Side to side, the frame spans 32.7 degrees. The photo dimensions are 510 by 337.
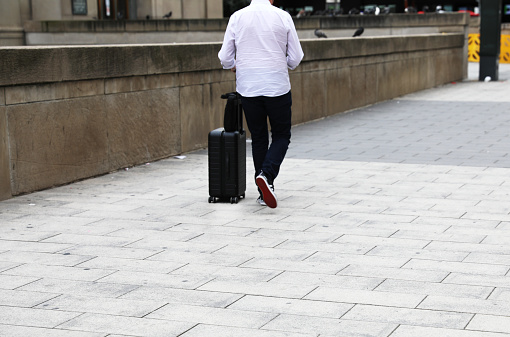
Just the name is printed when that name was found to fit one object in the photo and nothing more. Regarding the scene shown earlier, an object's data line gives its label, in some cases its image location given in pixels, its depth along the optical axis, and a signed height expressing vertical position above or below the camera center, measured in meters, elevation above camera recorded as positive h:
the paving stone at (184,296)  4.45 -1.48
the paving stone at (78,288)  4.63 -1.48
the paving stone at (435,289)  4.54 -1.51
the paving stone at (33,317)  4.12 -1.45
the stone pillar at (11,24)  23.38 -0.31
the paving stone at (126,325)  3.97 -1.45
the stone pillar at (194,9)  32.44 -0.03
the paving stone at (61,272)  4.96 -1.49
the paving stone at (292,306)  4.25 -1.48
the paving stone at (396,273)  4.87 -1.52
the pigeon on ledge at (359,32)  23.14 -0.75
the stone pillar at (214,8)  33.56 -0.03
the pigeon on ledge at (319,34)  22.27 -0.74
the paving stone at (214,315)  4.11 -1.47
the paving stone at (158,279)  4.79 -1.50
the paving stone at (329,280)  4.73 -1.51
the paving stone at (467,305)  4.25 -1.49
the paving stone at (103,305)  4.30 -1.47
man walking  6.81 -0.45
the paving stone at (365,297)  4.40 -1.50
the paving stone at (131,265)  5.12 -1.51
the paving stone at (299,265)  5.08 -1.52
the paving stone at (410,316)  4.05 -1.48
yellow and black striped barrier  31.88 -1.80
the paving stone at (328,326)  3.94 -1.47
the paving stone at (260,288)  4.59 -1.50
